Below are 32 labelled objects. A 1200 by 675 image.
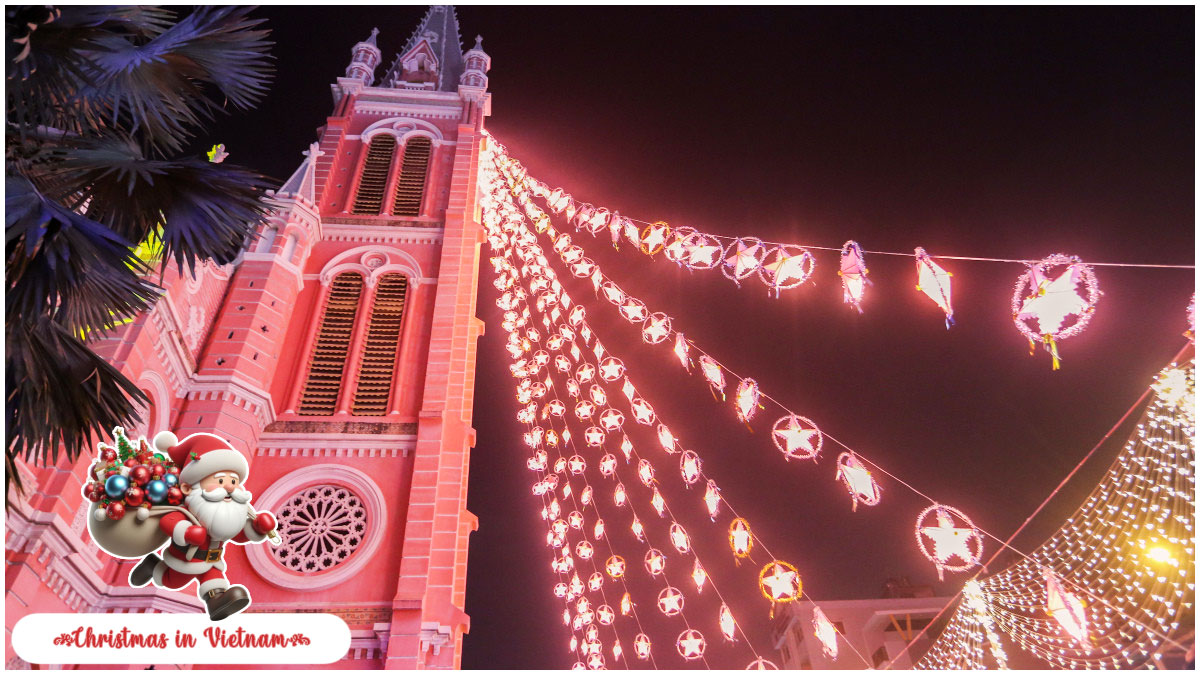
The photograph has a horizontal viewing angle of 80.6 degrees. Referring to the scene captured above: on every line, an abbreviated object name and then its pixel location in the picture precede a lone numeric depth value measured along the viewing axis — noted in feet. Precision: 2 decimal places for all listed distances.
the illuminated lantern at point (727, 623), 29.96
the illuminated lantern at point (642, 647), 34.06
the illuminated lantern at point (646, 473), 33.86
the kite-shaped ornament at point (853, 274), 21.42
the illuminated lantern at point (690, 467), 28.91
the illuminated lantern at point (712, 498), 28.96
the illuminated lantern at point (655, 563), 35.17
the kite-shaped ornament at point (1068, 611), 19.76
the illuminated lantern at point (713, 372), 26.84
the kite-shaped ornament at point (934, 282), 19.07
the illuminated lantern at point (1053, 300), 16.62
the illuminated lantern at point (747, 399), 25.45
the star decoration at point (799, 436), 23.91
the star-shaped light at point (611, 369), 33.19
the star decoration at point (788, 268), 22.94
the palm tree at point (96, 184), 15.85
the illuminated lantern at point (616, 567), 37.33
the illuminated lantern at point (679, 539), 30.89
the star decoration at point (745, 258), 24.43
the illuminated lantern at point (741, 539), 27.63
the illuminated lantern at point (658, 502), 33.22
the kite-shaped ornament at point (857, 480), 22.08
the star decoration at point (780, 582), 25.93
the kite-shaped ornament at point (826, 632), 25.59
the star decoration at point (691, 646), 32.76
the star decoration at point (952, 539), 20.21
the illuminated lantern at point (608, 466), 35.50
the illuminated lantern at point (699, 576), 31.83
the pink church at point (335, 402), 34.47
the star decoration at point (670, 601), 32.99
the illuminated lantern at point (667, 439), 30.68
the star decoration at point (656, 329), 28.43
